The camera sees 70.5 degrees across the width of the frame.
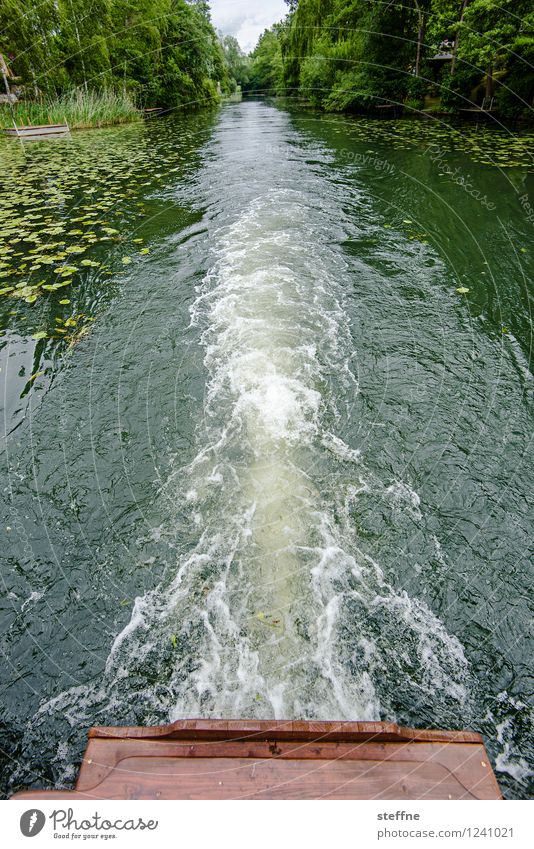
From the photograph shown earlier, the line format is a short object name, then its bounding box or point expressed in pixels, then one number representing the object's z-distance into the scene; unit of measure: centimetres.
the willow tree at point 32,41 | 1952
